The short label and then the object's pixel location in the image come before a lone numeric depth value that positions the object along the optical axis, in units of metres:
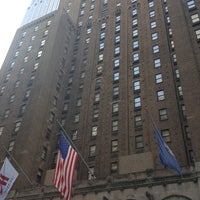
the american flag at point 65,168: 23.42
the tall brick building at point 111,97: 33.88
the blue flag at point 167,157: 26.81
